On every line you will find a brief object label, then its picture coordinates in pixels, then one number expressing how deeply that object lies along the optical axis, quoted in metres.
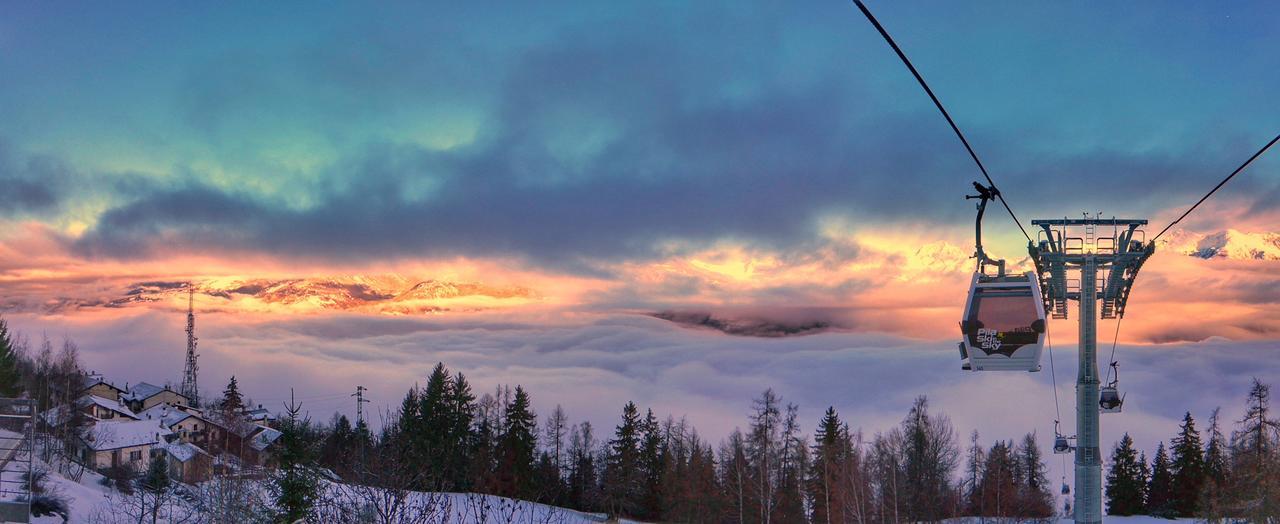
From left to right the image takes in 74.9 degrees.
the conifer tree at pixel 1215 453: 56.64
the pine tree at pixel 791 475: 53.34
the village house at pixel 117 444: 62.28
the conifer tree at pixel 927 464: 51.00
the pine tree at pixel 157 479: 27.40
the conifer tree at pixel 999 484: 54.19
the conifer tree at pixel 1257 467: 28.94
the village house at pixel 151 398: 98.12
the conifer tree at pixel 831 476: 49.97
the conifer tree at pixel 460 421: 66.25
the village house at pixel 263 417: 97.88
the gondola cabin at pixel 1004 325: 14.24
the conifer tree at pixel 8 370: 53.03
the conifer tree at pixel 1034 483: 54.88
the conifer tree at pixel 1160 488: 57.53
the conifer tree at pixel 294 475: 23.84
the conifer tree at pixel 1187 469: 56.41
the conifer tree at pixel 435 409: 66.12
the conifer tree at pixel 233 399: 78.57
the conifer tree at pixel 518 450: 63.00
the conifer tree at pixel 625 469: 58.74
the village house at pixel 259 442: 55.17
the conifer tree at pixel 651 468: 61.03
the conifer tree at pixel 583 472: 64.56
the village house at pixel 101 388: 89.50
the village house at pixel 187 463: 42.84
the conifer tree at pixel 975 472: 58.54
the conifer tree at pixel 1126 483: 59.56
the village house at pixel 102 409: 75.69
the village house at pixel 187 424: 76.97
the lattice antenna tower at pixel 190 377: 91.21
